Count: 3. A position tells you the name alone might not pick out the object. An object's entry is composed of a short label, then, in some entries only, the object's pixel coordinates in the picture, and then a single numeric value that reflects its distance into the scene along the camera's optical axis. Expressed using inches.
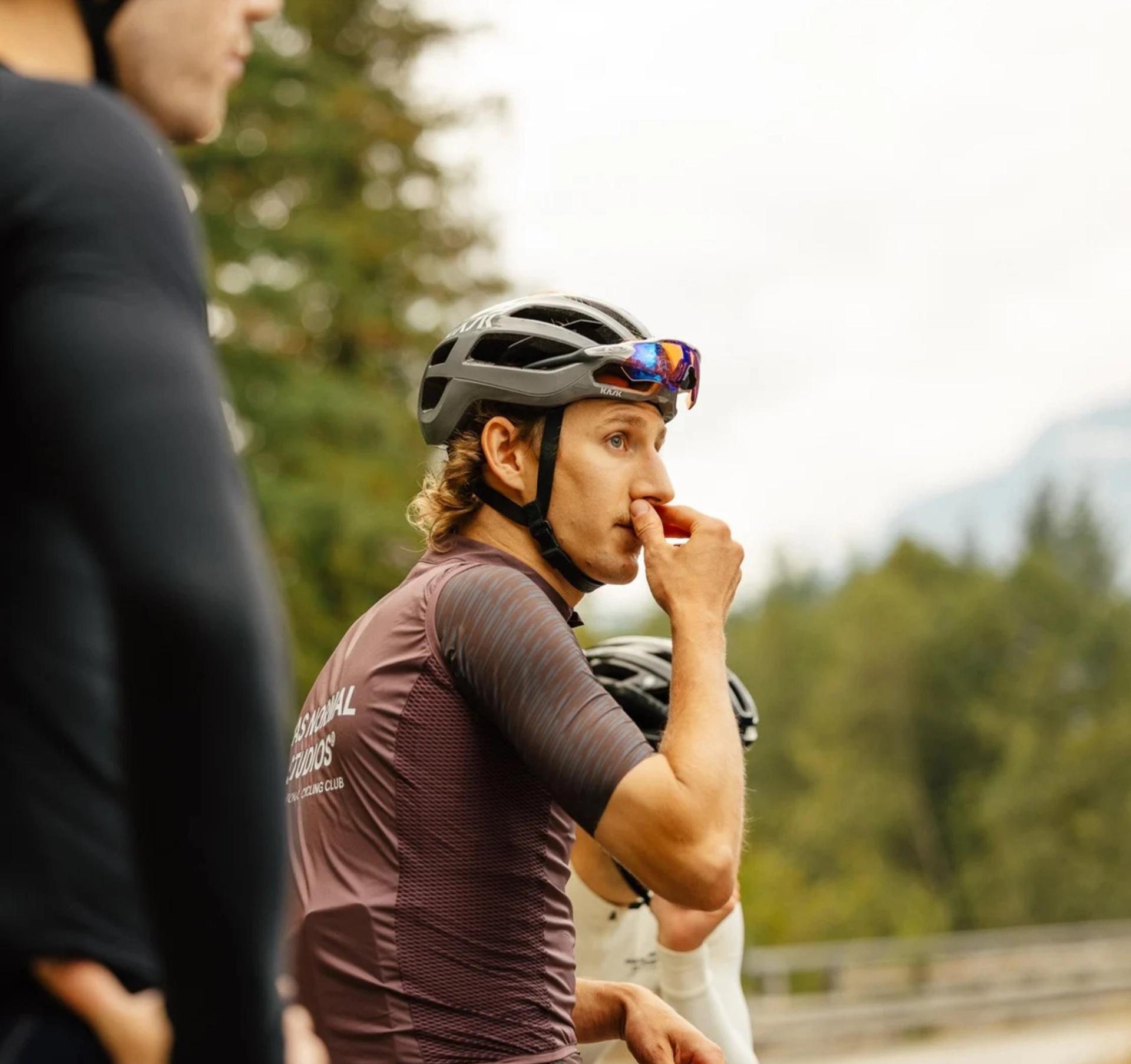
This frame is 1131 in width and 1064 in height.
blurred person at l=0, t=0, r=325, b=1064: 52.7
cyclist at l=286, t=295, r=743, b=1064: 114.5
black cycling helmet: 192.7
